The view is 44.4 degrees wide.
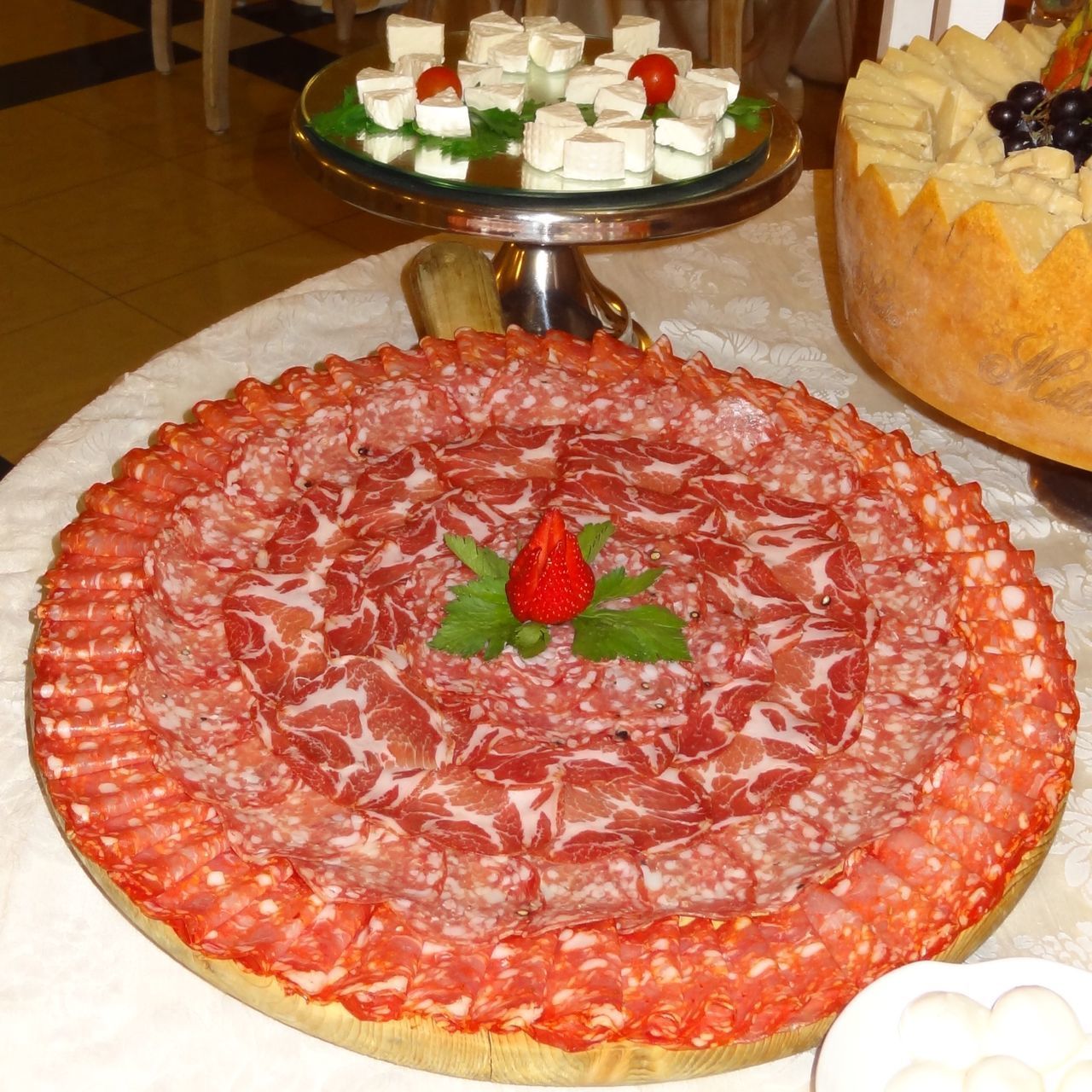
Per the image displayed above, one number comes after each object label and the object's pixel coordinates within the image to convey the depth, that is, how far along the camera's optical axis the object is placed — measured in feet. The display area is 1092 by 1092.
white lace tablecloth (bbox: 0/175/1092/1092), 2.49
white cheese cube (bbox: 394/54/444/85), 4.61
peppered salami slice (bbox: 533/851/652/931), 2.36
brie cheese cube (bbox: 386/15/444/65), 4.87
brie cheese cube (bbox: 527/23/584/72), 4.82
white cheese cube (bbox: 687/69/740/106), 4.53
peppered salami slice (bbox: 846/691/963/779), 2.65
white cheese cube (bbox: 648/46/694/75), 4.81
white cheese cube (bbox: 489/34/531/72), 4.77
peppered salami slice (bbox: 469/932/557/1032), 2.22
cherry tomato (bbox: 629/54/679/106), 4.62
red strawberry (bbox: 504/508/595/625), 2.67
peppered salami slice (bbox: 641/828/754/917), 2.38
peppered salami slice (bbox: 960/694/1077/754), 2.67
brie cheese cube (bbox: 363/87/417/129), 4.28
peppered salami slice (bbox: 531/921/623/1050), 2.21
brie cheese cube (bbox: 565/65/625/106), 4.58
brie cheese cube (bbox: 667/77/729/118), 4.41
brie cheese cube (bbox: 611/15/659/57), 4.94
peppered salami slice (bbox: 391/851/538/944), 2.31
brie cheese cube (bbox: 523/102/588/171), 4.01
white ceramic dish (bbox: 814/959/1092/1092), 2.09
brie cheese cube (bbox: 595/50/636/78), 4.71
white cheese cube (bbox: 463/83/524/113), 4.46
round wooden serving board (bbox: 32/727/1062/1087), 2.24
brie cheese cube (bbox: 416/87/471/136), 4.28
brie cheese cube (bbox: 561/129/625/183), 3.95
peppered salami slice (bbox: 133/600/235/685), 2.78
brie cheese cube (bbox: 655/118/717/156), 4.20
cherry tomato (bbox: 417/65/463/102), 4.47
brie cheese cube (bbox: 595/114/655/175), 4.05
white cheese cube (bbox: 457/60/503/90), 4.65
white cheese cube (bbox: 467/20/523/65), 4.84
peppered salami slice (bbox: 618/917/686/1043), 2.22
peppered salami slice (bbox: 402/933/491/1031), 2.24
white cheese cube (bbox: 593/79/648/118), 4.40
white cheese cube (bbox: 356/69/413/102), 4.40
